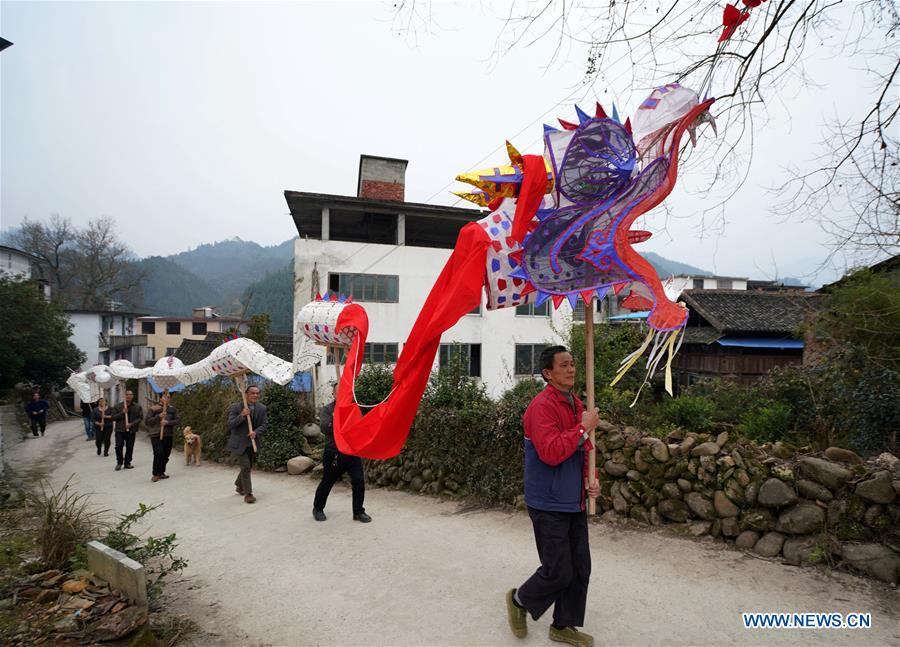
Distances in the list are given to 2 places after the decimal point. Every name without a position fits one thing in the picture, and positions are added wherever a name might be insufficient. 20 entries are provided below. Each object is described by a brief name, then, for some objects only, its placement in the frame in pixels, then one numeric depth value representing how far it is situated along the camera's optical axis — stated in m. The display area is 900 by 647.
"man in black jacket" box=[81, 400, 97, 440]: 16.19
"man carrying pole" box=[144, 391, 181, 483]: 9.23
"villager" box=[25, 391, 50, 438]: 16.69
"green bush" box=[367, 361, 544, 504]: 6.69
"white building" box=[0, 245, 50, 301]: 31.27
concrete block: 3.42
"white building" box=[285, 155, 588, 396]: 17.84
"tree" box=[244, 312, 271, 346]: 16.91
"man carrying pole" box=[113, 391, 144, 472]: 10.30
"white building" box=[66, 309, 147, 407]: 34.22
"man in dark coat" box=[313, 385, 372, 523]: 6.27
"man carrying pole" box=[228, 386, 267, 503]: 7.41
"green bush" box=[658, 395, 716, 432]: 8.50
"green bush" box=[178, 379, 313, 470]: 9.79
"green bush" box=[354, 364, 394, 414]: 9.32
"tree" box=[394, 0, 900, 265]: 3.88
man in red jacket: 3.25
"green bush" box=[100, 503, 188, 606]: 4.17
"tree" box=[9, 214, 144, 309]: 41.09
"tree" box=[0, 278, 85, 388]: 21.72
